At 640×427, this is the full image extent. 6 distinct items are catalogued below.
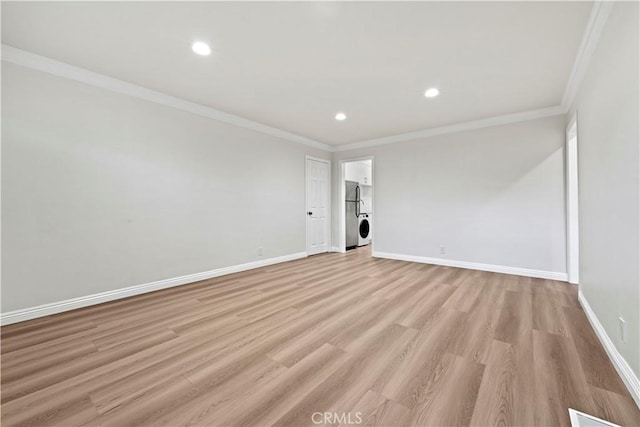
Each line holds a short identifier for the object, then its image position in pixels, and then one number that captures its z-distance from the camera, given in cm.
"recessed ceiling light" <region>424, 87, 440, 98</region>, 308
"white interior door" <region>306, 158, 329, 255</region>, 553
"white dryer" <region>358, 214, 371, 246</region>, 693
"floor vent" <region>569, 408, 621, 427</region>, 120
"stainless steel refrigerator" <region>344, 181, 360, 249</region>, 635
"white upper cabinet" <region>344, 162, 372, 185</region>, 679
